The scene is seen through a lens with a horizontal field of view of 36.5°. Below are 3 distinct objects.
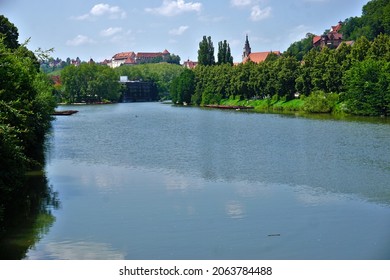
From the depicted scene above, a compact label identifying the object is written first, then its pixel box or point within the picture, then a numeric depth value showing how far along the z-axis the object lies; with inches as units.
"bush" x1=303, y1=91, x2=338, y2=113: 2330.0
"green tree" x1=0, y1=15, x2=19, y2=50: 1924.7
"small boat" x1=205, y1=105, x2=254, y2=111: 2928.2
